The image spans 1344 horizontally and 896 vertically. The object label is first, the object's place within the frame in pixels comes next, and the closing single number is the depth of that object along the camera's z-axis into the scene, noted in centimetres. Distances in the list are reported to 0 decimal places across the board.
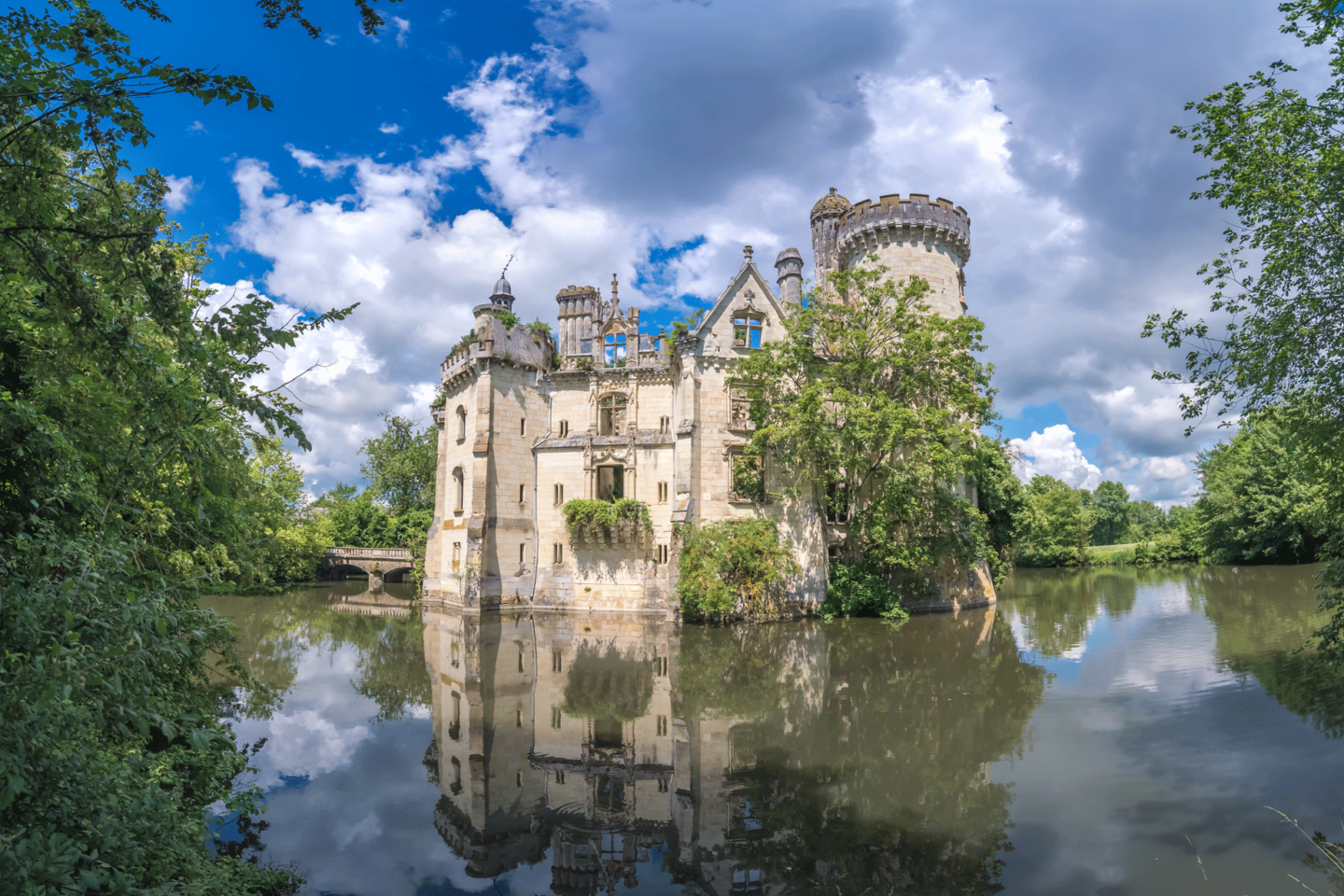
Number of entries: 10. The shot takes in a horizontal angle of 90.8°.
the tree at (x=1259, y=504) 3759
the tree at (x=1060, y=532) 5252
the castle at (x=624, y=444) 2736
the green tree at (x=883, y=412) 2428
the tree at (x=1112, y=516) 8759
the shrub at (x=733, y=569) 2447
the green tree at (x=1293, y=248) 973
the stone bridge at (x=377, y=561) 4375
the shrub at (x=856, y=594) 2623
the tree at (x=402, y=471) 5012
